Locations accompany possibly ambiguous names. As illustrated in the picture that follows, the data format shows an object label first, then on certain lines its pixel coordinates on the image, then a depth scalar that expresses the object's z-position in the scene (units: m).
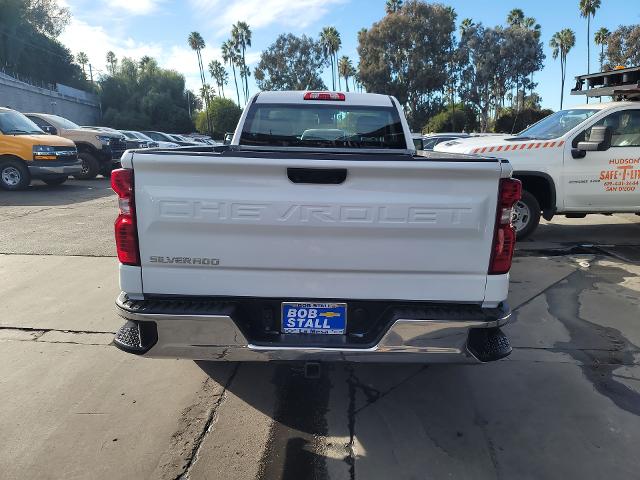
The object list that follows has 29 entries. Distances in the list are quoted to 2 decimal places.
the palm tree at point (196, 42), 75.50
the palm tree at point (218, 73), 88.38
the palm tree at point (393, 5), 50.56
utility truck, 7.17
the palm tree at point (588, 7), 51.47
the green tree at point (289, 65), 62.50
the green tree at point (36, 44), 55.53
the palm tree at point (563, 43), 55.88
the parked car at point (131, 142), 16.95
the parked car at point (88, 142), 15.48
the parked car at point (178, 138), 30.62
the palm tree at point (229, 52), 73.81
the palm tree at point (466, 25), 47.72
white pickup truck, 2.54
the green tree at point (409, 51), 45.84
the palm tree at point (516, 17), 54.38
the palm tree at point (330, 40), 65.38
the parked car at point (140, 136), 19.18
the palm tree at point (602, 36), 52.31
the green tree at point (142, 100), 58.97
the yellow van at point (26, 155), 12.35
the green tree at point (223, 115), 55.44
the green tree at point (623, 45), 39.31
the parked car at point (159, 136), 27.40
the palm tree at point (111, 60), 70.25
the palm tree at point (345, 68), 68.75
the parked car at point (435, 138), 15.23
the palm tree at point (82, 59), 72.13
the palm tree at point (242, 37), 71.81
